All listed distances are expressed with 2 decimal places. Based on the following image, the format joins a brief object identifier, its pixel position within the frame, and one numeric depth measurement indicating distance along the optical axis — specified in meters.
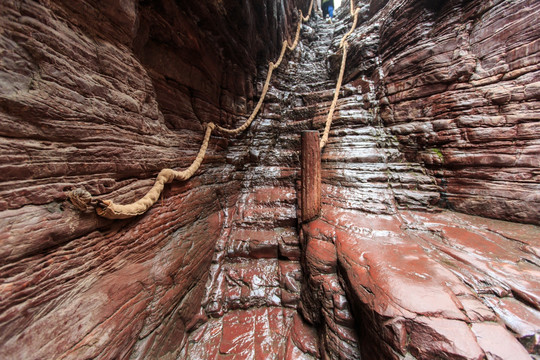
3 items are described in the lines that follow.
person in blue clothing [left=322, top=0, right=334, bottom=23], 17.39
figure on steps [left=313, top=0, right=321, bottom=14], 13.62
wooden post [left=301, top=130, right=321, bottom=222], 3.56
